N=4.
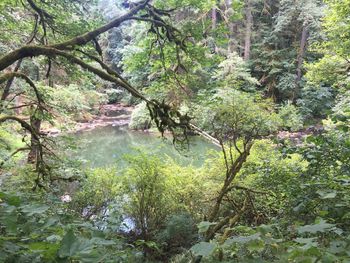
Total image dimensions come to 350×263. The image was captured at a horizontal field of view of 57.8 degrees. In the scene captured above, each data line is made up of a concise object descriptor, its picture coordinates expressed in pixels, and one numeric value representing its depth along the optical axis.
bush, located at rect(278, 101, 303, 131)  17.20
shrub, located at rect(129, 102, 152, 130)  18.38
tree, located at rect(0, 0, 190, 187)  3.03
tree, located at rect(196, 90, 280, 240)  6.12
